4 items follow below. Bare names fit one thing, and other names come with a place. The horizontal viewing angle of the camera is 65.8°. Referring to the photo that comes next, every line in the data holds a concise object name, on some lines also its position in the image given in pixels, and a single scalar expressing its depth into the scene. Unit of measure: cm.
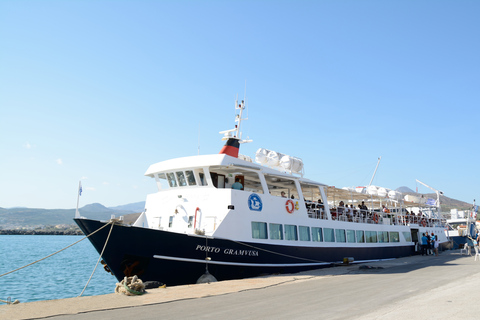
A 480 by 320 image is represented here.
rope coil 912
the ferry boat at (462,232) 4265
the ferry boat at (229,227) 1193
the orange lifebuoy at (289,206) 1627
